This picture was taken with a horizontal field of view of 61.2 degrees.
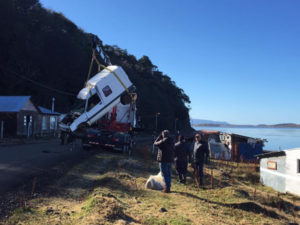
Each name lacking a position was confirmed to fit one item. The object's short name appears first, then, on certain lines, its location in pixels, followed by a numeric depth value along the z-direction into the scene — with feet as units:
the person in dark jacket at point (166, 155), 24.12
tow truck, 44.96
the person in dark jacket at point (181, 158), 29.66
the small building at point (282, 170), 32.17
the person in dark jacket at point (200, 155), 29.40
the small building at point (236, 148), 70.74
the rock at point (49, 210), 15.70
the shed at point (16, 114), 76.64
